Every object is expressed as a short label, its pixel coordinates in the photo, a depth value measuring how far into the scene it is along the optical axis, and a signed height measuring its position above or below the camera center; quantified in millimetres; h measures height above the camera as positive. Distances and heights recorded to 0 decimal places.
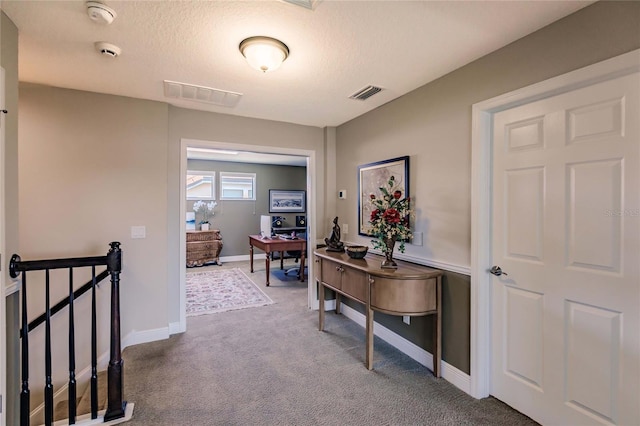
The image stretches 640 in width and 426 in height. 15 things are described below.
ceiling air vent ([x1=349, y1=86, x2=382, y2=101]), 2762 +1126
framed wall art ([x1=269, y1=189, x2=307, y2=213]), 8023 +251
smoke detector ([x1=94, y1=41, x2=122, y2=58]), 1977 +1091
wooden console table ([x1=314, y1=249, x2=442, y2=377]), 2379 -673
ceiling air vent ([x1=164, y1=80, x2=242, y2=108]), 2700 +1120
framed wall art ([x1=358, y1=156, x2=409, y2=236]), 2879 +322
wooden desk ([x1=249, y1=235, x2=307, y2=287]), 5242 -627
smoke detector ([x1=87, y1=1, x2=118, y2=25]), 1601 +1082
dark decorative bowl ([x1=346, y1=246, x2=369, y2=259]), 3047 -426
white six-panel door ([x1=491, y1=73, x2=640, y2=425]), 1528 -265
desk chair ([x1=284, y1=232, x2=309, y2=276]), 6273 -1102
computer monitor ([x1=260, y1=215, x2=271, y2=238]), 6242 -351
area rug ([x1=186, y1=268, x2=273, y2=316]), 4141 -1319
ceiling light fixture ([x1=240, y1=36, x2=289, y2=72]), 1909 +1039
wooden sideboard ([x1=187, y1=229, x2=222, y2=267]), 6637 -837
